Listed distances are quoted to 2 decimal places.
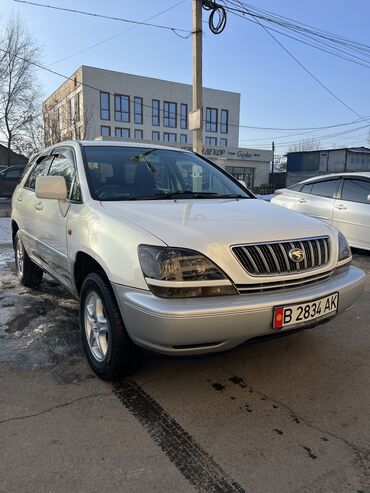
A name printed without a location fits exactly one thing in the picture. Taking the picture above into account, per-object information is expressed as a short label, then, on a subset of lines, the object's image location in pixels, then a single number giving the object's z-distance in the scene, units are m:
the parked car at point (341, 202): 7.07
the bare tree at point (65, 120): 29.57
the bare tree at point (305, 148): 84.16
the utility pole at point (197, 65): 10.34
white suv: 2.36
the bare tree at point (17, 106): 38.19
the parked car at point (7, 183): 19.88
